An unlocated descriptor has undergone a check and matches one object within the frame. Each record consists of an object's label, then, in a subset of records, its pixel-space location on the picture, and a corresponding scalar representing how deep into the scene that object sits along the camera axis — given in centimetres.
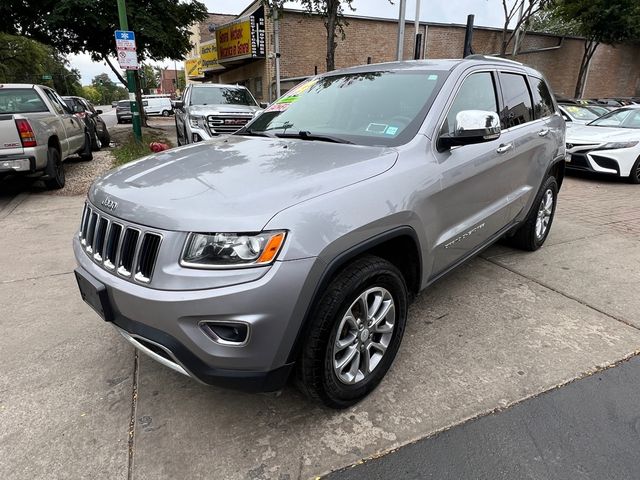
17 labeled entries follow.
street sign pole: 1150
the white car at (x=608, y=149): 803
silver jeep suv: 179
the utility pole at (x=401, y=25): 1221
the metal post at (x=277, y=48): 1672
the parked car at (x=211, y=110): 890
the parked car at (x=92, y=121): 1127
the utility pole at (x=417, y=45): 1102
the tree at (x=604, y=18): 1942
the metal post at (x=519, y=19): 1820
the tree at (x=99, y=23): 1331
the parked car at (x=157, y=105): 3681
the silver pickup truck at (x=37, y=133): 644
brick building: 1889
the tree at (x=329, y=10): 1235
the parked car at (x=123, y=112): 2762
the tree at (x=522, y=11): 1784
